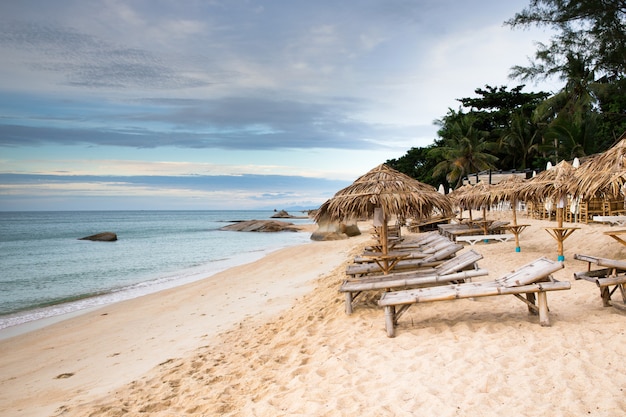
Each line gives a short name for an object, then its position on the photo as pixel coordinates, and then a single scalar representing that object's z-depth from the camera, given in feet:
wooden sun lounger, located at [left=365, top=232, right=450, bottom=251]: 30.17
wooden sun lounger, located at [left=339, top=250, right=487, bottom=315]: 18.56
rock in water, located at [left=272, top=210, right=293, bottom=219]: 230.07
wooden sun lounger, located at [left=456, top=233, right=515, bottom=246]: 42.01
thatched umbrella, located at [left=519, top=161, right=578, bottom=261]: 30.09
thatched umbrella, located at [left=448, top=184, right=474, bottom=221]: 45.72
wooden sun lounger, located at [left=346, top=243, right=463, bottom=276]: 23.30
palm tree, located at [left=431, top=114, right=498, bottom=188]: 102.22
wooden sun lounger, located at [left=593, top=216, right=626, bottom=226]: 28.36
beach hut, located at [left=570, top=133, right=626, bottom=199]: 21.27
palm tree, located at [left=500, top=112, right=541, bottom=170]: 104.96
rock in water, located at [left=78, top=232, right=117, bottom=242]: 101.22
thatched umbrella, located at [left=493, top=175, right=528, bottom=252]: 36.24
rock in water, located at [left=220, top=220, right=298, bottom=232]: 124.77
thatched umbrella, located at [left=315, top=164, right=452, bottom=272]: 21.88
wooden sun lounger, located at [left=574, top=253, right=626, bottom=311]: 15.99
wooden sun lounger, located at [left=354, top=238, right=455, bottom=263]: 25.58
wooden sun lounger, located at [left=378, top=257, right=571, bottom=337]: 15.34
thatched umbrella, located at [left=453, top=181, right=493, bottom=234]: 41.06
